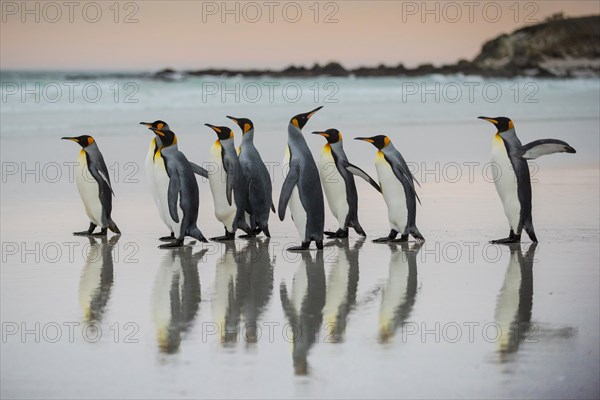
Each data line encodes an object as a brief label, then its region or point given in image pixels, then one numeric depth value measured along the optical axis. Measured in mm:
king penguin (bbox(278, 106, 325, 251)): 14266
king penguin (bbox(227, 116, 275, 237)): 15461
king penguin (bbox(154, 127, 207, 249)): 14484
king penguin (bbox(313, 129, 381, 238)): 15484
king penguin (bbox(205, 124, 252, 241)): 15211
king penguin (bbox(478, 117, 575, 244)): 14578
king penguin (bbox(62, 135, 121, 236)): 15570
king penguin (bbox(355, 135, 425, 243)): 14867
